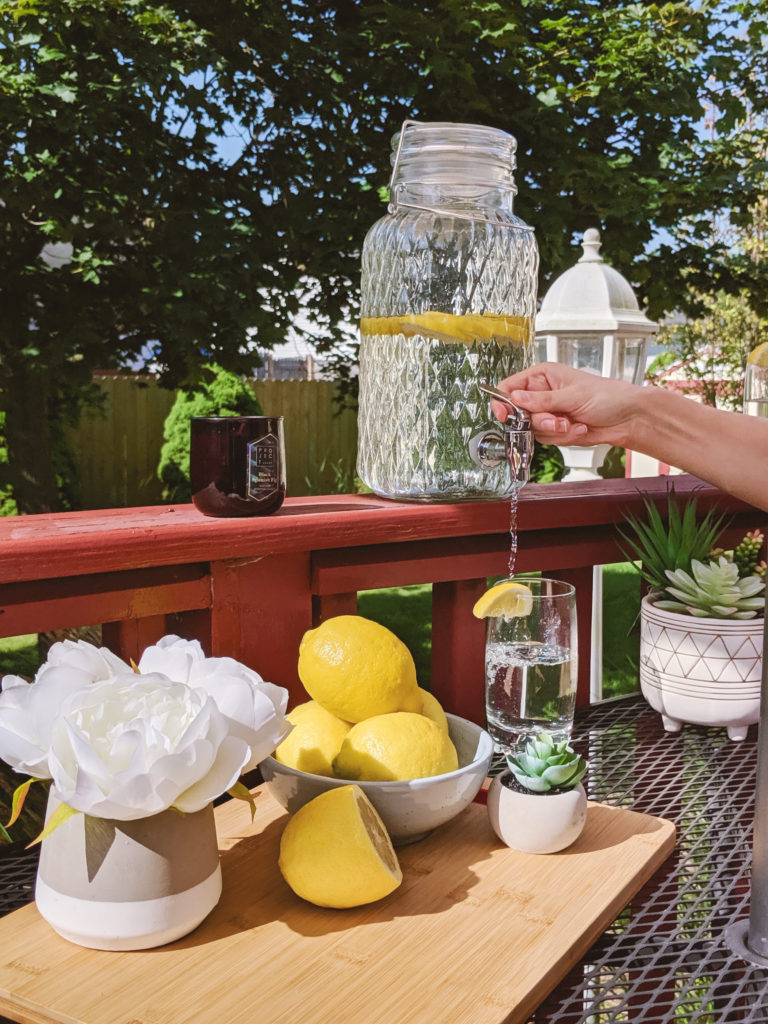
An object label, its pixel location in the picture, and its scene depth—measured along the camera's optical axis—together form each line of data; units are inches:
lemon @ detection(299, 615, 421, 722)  39.3
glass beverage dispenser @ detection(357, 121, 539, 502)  50.8
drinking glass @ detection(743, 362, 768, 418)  68.1
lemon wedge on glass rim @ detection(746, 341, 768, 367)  60.2
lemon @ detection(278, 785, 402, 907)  31.6
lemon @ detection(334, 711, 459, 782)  36.2
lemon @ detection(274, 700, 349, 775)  38.5
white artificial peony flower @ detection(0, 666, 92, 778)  29.1
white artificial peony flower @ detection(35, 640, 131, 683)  31.4
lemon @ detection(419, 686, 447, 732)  41.8
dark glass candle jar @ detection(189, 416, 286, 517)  45.3
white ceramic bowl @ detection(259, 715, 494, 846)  35.3
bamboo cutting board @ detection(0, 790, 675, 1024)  27.0
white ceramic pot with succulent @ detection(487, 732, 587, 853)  36.4
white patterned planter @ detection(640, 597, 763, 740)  52.2
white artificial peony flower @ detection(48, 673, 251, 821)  27.5
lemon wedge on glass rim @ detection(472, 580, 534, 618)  45.7
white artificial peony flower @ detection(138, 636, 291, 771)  31.0
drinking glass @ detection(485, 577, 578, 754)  46.2
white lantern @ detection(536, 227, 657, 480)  111.6
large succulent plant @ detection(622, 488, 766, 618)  54.0
